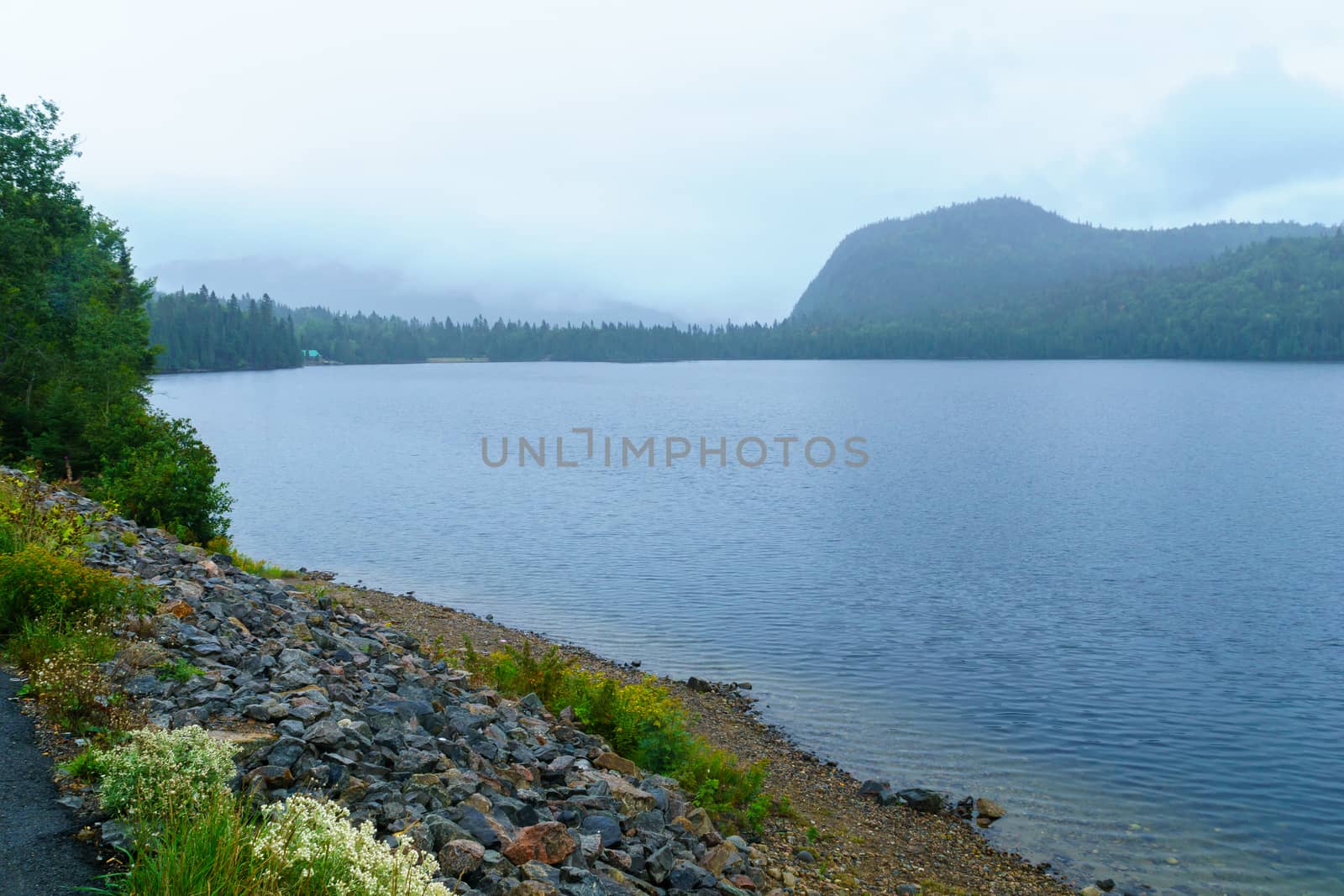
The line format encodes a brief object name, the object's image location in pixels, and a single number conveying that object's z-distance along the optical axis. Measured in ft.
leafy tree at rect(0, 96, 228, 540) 86.07
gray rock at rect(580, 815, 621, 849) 31.96
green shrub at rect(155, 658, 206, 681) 34.14
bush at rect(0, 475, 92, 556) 44.88
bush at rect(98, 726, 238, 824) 21.83
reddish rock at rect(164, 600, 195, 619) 43.68
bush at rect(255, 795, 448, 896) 18.74
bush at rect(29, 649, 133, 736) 28.04
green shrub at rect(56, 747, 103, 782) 24.79
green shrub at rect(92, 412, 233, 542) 82.84
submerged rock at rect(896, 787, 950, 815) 50.16
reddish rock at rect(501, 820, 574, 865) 27.02
